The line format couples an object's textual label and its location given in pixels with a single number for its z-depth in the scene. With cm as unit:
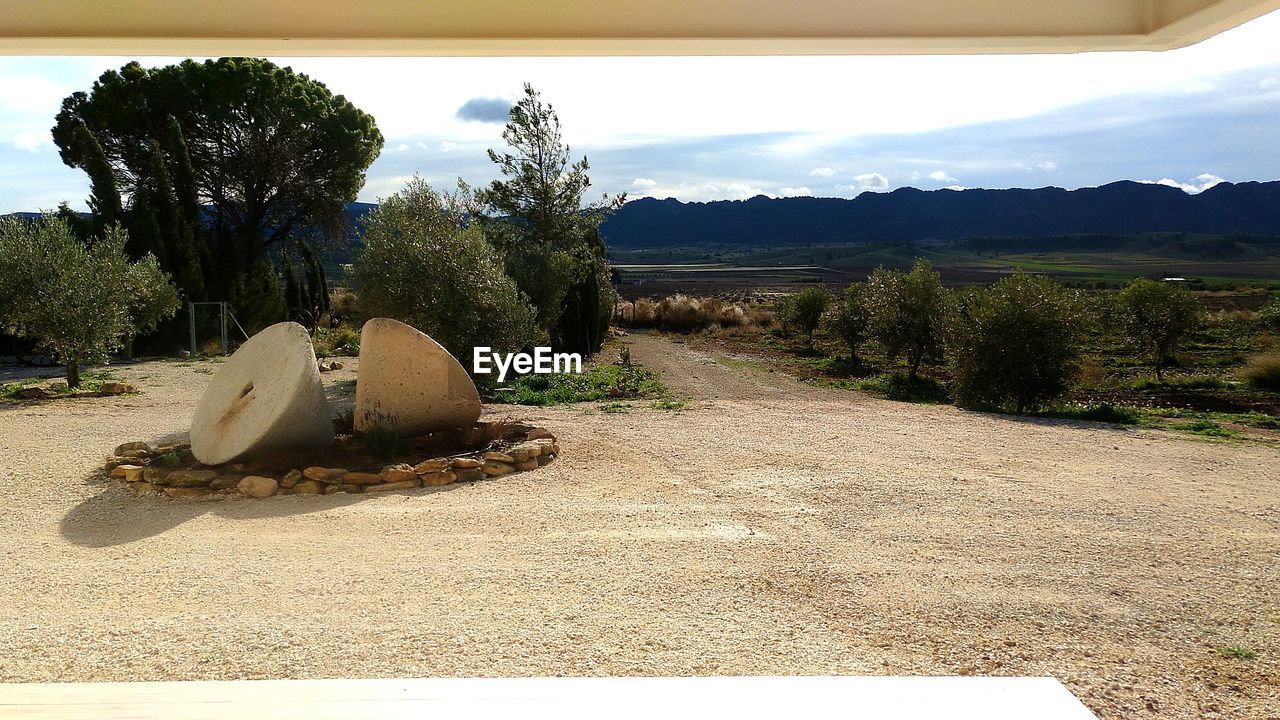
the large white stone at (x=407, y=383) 868
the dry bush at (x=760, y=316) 3828
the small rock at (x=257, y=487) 724
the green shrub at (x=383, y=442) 827
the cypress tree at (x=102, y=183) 2183
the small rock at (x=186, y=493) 725
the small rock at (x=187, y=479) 740
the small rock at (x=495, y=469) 795
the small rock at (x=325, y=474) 743
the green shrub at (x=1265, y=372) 1809
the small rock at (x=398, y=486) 744
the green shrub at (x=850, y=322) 2425
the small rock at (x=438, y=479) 762
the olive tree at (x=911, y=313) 2094
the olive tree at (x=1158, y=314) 2231
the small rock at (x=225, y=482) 736
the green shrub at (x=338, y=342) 2200
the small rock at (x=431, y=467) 766
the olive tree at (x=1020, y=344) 1429
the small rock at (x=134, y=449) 840
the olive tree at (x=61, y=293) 1319
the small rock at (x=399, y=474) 754
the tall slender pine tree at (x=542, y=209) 1931
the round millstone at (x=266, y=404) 786
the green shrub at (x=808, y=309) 3050
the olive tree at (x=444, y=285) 1393
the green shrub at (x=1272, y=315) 2673
